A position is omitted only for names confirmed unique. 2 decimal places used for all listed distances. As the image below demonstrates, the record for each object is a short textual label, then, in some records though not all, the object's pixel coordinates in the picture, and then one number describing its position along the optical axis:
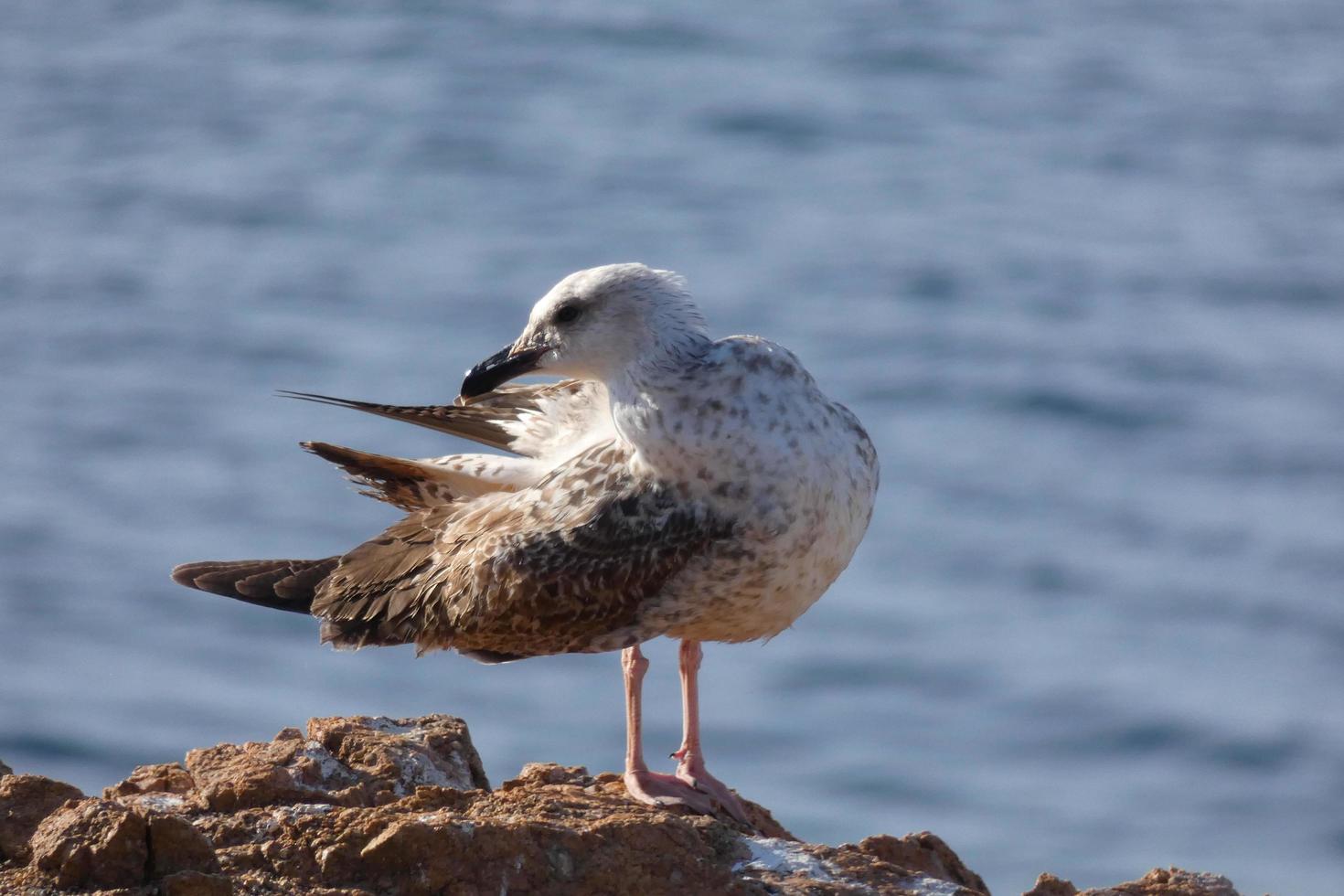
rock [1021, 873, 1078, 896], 13.72
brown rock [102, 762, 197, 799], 13.89
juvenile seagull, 15.44
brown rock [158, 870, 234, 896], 11.02
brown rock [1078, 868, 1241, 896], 13.27
